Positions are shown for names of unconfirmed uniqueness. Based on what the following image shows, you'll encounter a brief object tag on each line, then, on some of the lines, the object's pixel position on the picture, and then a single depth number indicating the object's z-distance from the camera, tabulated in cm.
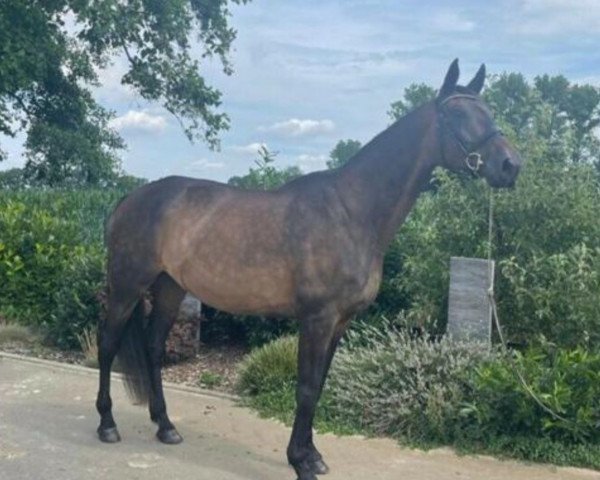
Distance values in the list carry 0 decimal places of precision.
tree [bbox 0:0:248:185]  1548
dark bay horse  427
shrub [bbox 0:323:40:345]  841
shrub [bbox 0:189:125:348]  800
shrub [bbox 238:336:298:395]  615
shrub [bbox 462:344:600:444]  484
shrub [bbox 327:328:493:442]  519
